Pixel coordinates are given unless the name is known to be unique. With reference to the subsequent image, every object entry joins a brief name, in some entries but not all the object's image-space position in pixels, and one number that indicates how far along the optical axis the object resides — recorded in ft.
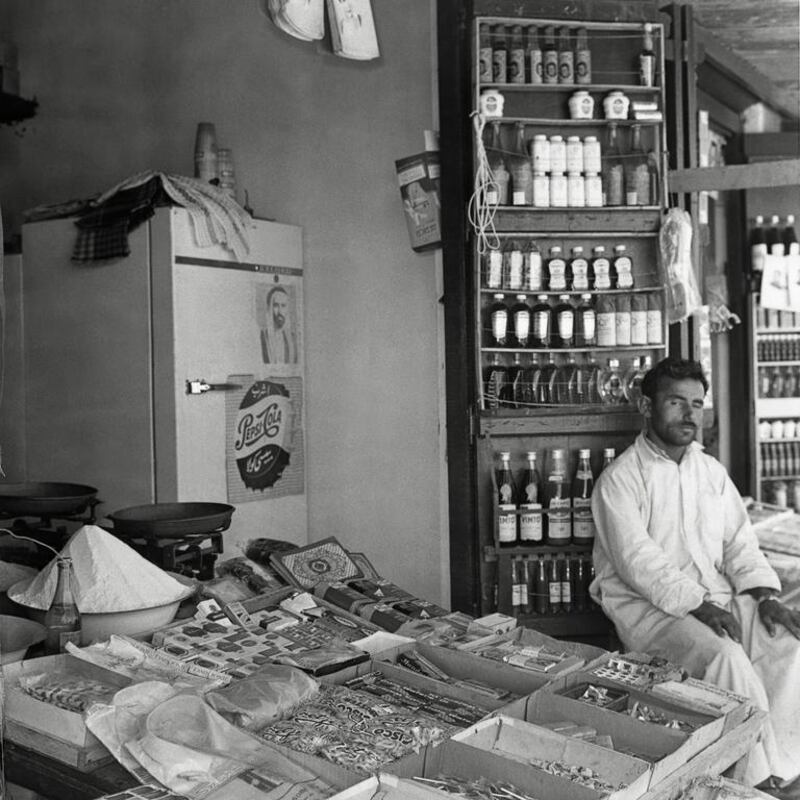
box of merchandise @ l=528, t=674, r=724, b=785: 6.58
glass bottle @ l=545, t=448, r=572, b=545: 15.46
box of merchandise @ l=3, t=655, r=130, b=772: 6.57
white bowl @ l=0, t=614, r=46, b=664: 8.13
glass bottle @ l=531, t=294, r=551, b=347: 15.64
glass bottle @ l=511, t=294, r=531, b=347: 15.58
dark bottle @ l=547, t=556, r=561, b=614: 15.44
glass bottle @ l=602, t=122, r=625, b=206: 15.61
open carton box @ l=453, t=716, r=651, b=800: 6.08
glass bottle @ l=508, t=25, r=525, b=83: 15.37
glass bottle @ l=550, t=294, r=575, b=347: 15.55
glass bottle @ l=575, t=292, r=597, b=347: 15.64
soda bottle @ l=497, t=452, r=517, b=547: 15.48
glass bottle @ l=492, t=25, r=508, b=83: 15.35
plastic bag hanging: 15.31
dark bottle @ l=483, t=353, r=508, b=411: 15.57
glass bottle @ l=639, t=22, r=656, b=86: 15.62
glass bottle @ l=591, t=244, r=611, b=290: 15.58
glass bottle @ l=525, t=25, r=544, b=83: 15.38
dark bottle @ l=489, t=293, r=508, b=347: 15.48
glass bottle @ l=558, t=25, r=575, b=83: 15.48
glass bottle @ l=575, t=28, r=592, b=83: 15.51
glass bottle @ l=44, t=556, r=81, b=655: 8.14
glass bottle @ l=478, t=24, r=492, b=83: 15.28
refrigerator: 15.53
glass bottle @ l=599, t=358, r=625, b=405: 15.85
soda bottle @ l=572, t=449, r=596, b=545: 15.42
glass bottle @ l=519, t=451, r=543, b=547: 15.46
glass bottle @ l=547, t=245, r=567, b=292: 15.53
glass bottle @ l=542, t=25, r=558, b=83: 15.44
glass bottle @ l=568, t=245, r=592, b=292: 15.55
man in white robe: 11.44
